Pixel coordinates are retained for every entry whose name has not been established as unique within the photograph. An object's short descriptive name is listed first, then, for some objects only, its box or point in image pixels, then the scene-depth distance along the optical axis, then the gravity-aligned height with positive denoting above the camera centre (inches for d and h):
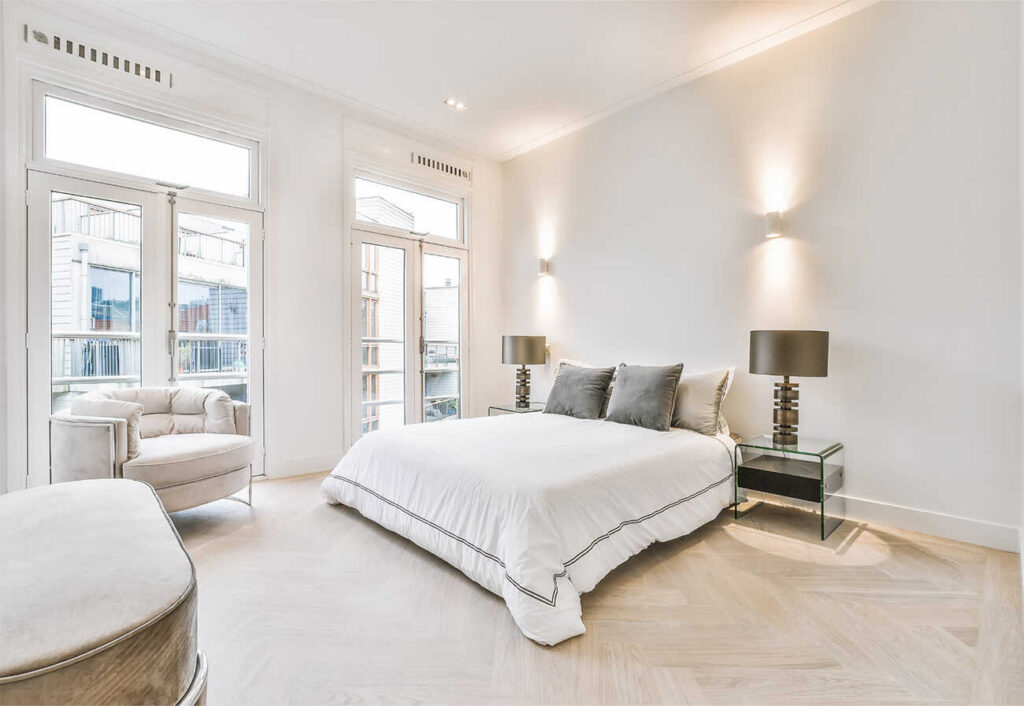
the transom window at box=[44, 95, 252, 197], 121.0 +52.2
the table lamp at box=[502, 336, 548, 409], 182.1 -1.9
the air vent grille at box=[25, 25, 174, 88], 115.9 +71.5
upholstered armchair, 98.7 -22.1
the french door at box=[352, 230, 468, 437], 176.6 +5.3
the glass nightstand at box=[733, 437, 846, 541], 106.7 -28.5
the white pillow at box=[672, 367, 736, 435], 126.3 -14.1
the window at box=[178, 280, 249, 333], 137.7 +10.4
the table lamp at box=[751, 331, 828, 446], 110.0 -2.9
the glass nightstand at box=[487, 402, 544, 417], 177.5 -23.2
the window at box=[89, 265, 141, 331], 123.3 +11.3
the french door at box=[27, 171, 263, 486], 116.6 +12.7
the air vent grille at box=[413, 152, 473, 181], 189.0 +70.3
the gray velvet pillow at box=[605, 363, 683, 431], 126.7 -13.4
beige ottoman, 31.2 -18.9
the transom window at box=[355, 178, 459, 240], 177.6 +51.6
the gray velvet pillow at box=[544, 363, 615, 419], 144.1 -14.0
